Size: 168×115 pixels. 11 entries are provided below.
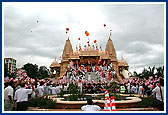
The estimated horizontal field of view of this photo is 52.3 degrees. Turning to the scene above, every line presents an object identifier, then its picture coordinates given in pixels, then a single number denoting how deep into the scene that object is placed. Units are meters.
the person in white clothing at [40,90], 9.59
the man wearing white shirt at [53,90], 12.52
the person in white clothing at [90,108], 4.23
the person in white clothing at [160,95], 5.31
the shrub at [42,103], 6.73
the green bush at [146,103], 6.75
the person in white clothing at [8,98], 5.43
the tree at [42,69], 56.51
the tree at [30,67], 44.33
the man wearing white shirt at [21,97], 5.30
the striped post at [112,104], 4.28
